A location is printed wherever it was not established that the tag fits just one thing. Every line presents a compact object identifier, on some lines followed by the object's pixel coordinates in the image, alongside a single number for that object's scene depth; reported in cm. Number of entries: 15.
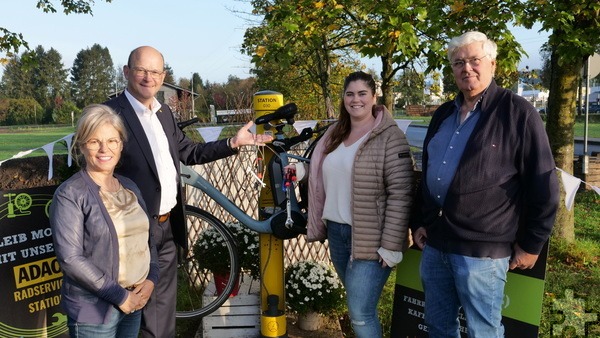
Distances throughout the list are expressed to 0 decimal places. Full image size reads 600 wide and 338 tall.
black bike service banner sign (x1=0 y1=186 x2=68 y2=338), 312
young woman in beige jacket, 252
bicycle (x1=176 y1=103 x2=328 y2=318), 326
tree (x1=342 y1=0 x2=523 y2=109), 442
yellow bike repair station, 338
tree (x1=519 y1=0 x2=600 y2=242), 450
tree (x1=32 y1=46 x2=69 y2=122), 7275
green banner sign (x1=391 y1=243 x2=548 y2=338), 271
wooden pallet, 376
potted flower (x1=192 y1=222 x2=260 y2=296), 400
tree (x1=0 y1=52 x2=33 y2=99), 6950
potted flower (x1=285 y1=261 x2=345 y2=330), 377
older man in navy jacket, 211
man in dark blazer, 267
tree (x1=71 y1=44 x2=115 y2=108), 7988
